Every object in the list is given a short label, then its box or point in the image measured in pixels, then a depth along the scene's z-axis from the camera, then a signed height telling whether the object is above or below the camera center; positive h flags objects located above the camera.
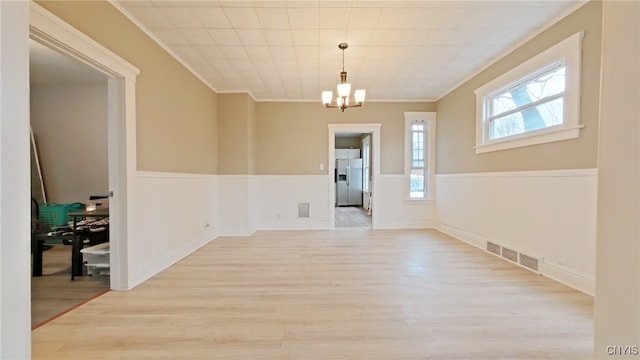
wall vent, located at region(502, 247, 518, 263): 3.48 -0.99
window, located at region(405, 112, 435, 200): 5.87 +0.42
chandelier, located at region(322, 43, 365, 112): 3.55 +1.05
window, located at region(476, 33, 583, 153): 2.73 +0.85
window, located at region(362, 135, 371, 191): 9.19 +0.40
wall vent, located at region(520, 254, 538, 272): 3.16 -0.98
